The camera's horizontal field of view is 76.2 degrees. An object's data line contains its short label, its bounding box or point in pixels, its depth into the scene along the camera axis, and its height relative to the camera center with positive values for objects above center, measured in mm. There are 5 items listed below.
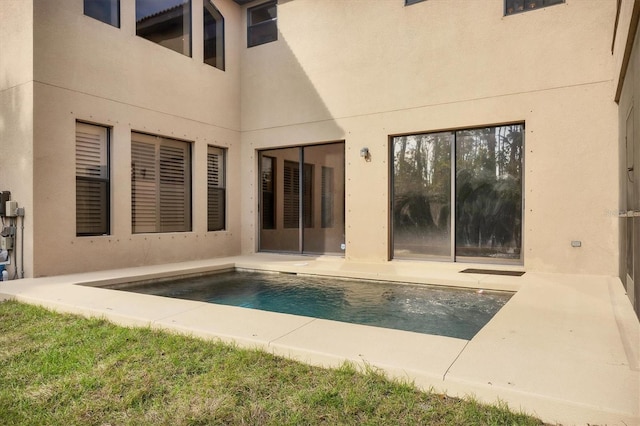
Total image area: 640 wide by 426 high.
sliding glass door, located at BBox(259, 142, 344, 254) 8547 +332
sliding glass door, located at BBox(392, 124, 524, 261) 6848 +345
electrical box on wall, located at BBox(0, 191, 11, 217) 6168 +254
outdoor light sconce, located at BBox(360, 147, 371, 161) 7887 +1169
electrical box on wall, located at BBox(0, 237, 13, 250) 6160 -412
